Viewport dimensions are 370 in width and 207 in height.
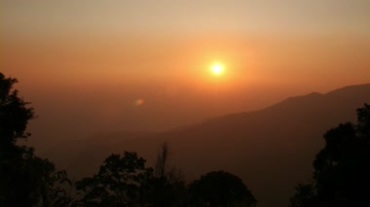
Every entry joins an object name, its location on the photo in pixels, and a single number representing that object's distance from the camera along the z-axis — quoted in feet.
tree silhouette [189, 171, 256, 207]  94.43
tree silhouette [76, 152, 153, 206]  55.98
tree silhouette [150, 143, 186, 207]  58.92
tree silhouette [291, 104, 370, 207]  70.33
